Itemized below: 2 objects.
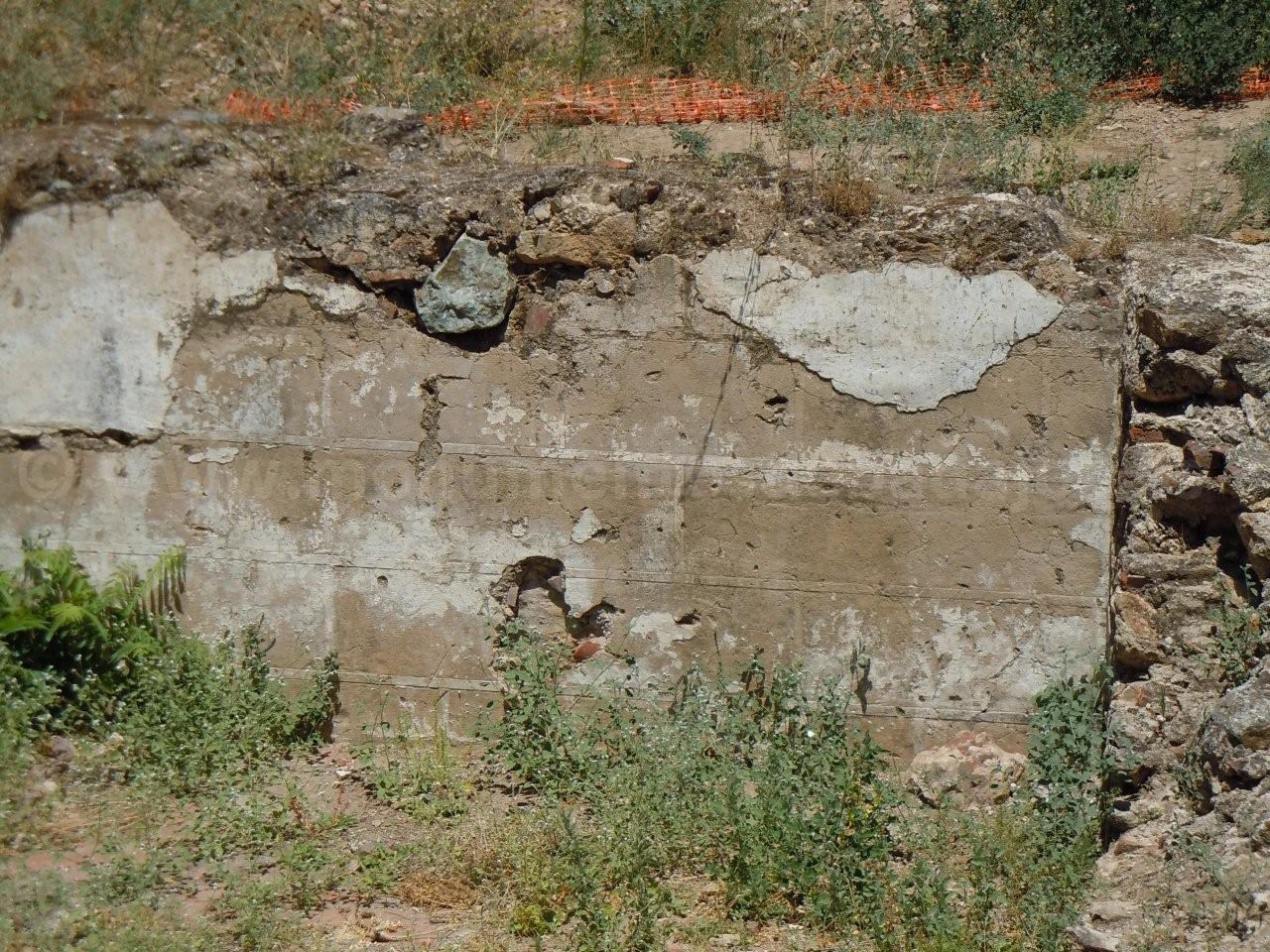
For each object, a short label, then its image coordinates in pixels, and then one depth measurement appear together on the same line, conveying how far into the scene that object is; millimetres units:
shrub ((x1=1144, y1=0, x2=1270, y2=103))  7184
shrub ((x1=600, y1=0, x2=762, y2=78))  7637
